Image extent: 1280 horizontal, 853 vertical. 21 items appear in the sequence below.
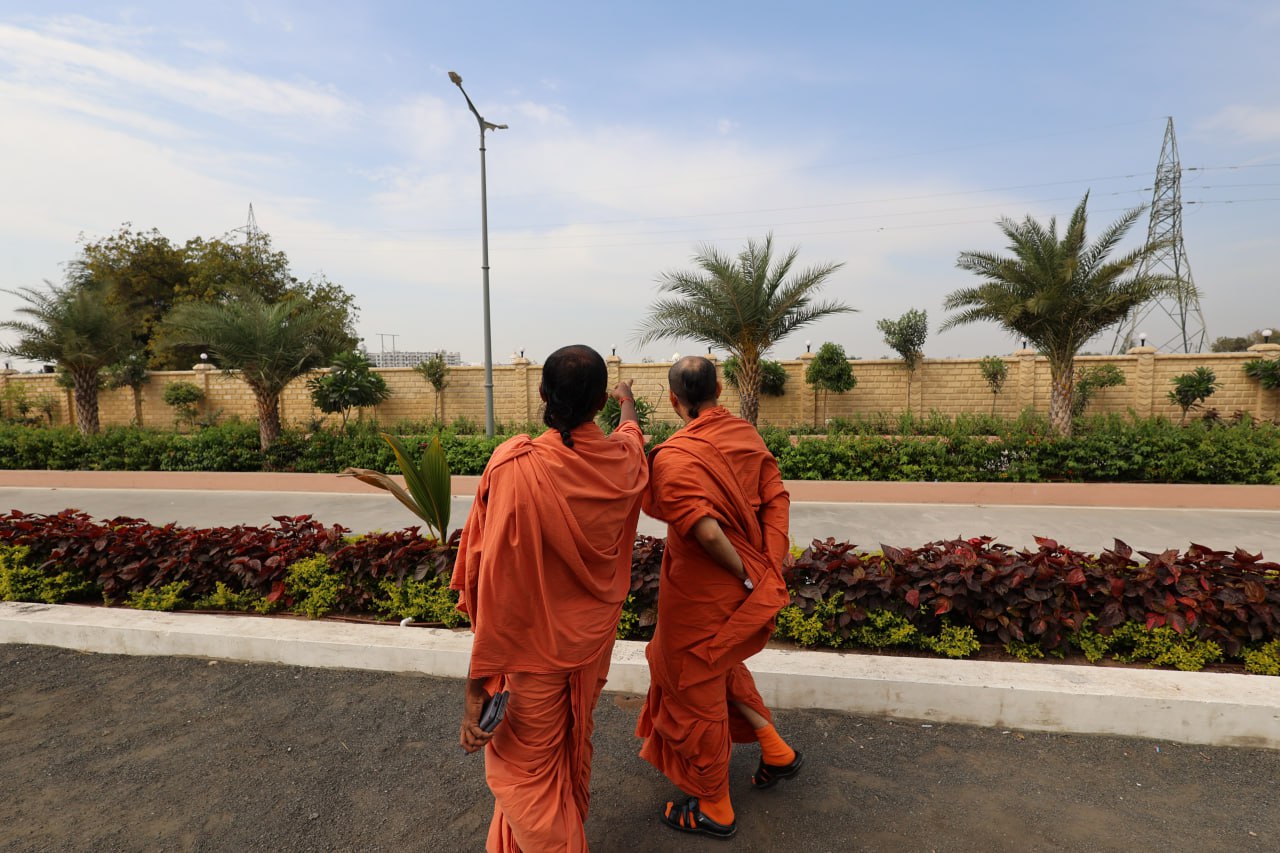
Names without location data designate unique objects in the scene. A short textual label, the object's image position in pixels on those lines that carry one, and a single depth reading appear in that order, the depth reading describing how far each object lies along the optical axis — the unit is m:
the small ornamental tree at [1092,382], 16.12
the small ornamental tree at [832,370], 17.09
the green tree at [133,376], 20.50
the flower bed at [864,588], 2.92
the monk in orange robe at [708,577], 2.07
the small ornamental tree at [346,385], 14.31
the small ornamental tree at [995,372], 17.02
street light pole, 12.00
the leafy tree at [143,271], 24.08
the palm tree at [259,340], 10.76
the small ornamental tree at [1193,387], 15.60
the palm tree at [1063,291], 10.55
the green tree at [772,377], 17.91
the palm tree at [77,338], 14.52
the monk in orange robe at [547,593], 1.61
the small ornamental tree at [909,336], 17.23
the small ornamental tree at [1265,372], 15.56
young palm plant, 3.78
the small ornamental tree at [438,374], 19.42
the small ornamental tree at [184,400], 20.42
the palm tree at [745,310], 11.64
